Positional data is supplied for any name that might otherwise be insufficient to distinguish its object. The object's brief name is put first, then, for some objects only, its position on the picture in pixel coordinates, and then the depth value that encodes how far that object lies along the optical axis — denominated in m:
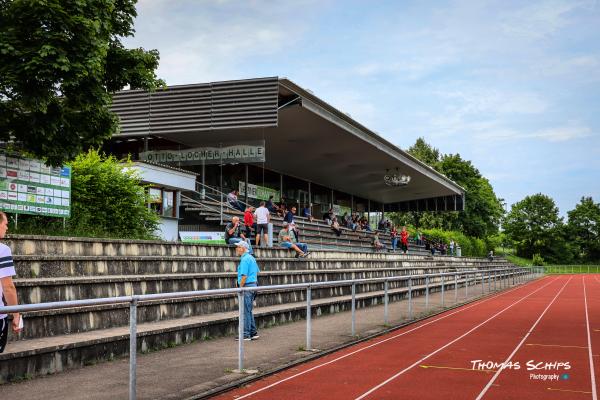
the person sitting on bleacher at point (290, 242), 20.89
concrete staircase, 8.55
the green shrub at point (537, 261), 101.59
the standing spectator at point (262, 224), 21.45
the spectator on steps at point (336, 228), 34.00
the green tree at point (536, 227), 111.00
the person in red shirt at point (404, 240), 38.41
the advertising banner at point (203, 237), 18.72
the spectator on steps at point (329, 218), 36.84
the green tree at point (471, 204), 85.25
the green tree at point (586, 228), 115.50
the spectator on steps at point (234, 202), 26.14
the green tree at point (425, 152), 93.06
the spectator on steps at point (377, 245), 34.28
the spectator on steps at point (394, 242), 37.67
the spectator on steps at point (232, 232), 18.48
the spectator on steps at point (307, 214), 35.53
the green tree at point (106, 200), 15.05
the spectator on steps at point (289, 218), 23.97
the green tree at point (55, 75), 10.98
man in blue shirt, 11.50
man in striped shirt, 6.27
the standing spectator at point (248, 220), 20.97
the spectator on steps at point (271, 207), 30.16
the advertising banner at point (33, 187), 12.20
